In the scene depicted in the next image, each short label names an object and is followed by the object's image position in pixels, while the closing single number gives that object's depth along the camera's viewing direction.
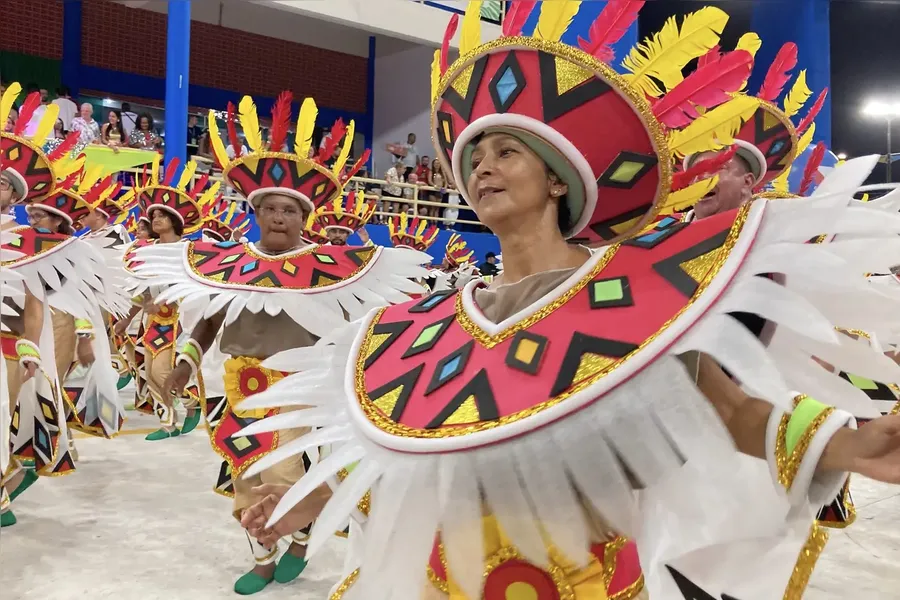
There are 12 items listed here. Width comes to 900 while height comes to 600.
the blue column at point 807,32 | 8.05
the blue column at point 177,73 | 9.68
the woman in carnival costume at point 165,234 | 5.52
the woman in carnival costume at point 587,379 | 1.12
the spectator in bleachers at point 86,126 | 10.36
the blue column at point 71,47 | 14.16
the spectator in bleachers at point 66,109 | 11.30
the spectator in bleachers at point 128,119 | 13.08
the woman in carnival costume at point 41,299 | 3.40
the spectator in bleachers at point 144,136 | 11.78
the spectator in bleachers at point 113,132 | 10.80
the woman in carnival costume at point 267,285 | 3.12
